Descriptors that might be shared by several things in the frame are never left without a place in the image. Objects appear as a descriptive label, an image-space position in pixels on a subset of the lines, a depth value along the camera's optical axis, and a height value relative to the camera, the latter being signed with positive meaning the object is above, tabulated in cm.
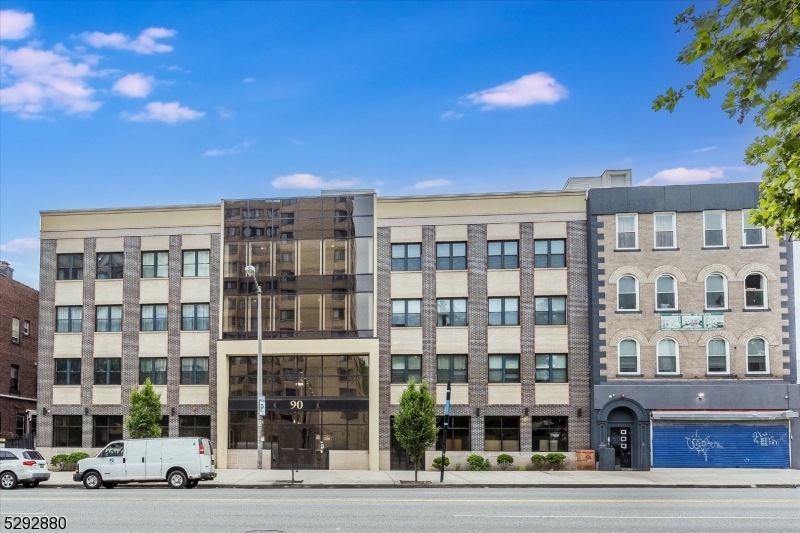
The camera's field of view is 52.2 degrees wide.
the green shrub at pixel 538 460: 3734 -449
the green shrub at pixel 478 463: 3711 -459
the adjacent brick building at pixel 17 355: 4809 +41
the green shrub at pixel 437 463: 3703 -456
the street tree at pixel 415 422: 3406 -251
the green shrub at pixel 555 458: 3719 -439
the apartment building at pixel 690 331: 3700 +139
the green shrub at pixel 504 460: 3731 -449
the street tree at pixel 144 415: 3747 -246
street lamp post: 3366 -174
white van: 2834 -354
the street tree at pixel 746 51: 704 +273
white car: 2861 -375
